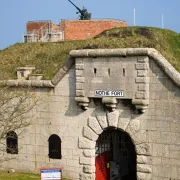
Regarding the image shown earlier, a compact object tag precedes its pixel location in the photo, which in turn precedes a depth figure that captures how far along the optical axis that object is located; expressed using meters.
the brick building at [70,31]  26.72
